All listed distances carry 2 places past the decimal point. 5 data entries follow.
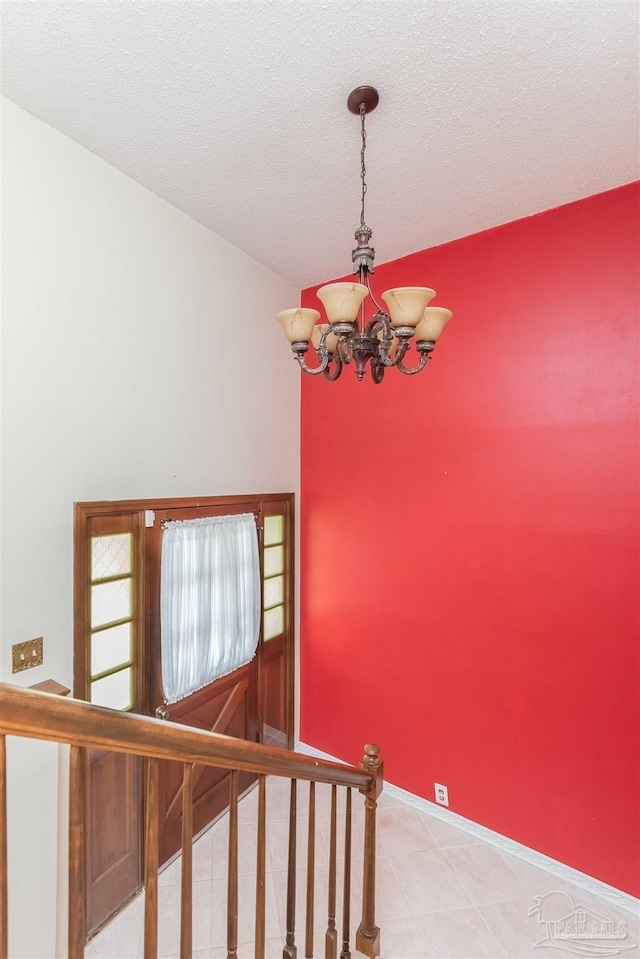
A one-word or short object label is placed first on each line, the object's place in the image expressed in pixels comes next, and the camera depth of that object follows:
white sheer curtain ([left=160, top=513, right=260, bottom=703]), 2.52
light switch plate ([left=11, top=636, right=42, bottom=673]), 1.86
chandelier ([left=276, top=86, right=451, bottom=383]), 1.48
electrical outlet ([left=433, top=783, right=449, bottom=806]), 2.93
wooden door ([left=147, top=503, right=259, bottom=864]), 2.49
